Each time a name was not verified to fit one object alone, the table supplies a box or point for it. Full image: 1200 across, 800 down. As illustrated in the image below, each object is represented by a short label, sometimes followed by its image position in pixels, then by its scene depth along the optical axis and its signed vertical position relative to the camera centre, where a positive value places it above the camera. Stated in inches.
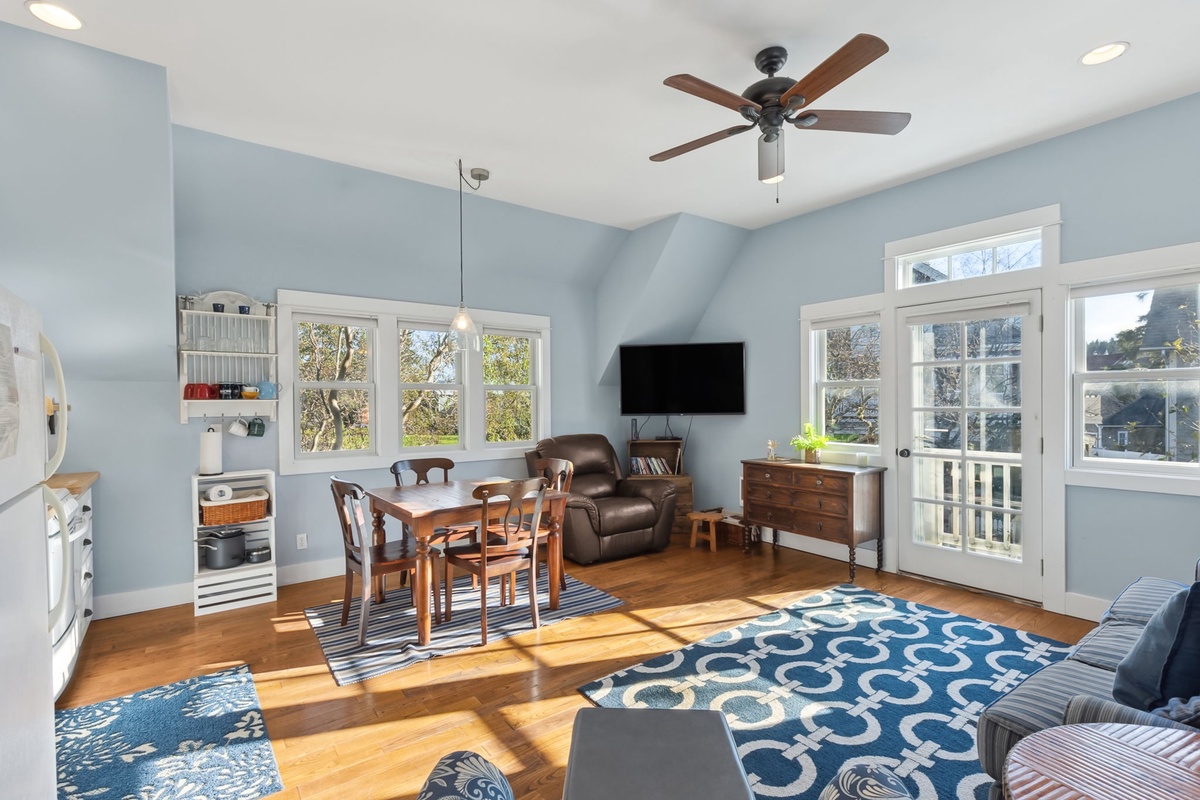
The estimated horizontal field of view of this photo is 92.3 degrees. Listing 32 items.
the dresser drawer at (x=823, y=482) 169.2 -27.3
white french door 146.8 -14.5
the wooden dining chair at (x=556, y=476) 151.6 -22.4
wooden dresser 168.4 -33.5
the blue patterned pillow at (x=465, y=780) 41.0 -28.4
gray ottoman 44.7 -30.7
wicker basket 146.0 -28.5
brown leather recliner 186.7 -37.6
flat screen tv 218.1 +5.7
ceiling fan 87.7 +47.5
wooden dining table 124.6 -26.5
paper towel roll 149.8 -13.6
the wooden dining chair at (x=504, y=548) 127.3 -36.1
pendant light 145.6 +17.9
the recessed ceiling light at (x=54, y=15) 90.1 +62.0
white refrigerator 30.0 -10.1
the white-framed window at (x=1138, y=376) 124.3 +2.7
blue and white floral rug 80.5 -53.8
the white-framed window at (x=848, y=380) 183.9 +4.0
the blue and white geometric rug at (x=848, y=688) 83.3 -53.7
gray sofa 57.1 -37.3
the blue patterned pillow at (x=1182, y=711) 52.1 -30.2
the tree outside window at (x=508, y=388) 213.3 +3.0
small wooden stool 201.1 -45.4
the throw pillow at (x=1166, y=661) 57.7 -28.4
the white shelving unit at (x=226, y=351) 151.3 +13.0
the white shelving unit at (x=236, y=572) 145.2 -44.6
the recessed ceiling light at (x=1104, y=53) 102.5 +60.7
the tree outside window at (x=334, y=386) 177.2 +3.8
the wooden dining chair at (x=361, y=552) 122.4 -36.5
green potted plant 188.5 -16.9
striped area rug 118.7 -54.1
